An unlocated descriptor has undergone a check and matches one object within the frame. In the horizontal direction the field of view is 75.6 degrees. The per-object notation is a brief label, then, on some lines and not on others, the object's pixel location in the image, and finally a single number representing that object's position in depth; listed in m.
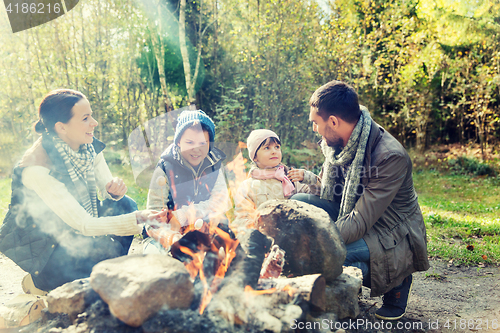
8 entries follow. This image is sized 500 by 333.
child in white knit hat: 3.58
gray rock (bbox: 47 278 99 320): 1.90
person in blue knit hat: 3.02
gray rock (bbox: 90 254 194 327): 1.69
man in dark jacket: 2.64
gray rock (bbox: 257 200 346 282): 2.30
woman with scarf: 2.47
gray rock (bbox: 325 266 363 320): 2.21
